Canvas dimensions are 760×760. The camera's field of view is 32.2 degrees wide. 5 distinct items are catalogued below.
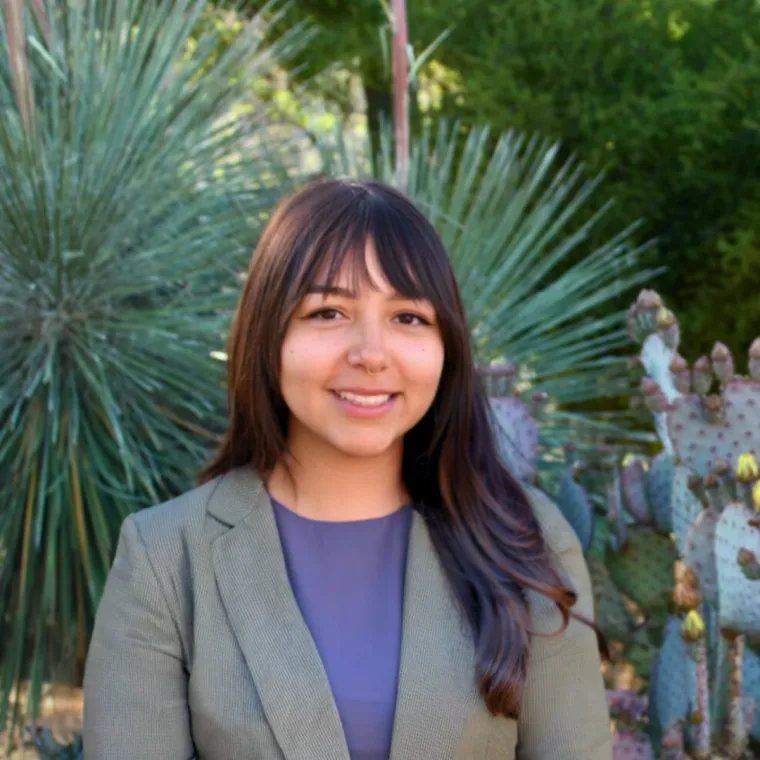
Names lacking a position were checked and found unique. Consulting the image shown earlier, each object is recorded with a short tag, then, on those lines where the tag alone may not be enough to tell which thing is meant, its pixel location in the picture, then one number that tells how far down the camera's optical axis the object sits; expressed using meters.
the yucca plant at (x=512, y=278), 3.20
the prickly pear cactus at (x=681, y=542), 2.12
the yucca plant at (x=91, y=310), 2.69
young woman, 1.66
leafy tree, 3.88
